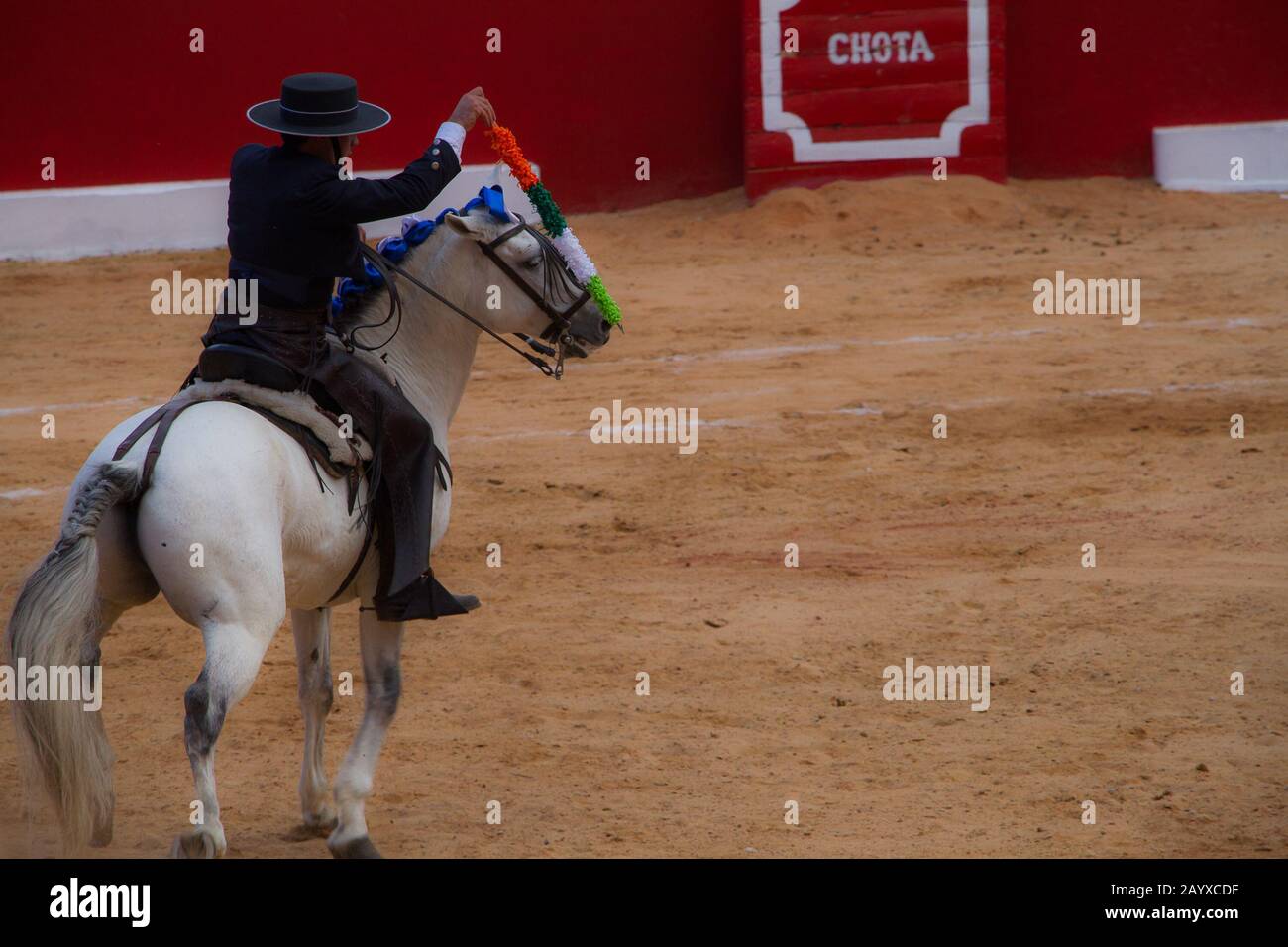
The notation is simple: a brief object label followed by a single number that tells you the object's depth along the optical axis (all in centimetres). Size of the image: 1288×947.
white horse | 826
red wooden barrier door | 2894
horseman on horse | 926
